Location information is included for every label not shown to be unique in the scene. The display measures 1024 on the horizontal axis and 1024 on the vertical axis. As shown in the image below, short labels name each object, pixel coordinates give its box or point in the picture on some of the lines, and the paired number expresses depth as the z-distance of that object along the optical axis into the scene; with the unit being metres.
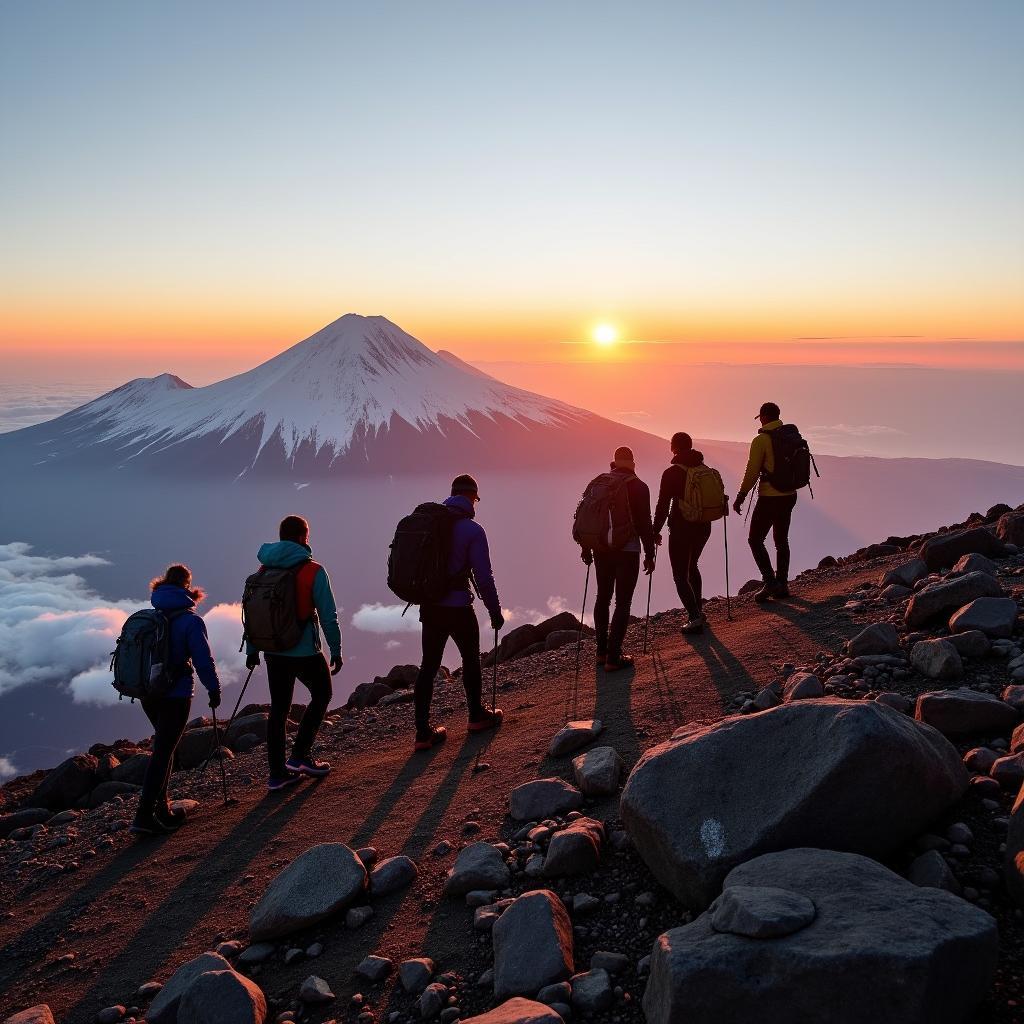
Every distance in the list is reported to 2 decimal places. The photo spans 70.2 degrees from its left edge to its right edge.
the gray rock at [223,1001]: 3.81
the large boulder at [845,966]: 2.58
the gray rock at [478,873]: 4.52
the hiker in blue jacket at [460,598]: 7.08
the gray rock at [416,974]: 3.87
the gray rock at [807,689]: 5.81
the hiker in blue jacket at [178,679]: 6.54
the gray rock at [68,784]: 9.08
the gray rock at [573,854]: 4.36
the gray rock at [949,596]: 6.96
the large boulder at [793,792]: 3.58
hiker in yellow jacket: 9.80
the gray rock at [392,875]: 4.85
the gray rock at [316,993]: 3.96
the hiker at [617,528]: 8.23
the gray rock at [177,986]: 4.03
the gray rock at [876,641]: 6.53
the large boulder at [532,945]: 3.56
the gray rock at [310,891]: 4.57
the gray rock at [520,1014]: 3.09
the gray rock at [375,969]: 4.04
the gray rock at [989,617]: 6.21
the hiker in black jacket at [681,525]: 9.27
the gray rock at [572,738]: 6.36
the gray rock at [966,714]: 4.70
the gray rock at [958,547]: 9.60
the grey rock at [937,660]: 5.75
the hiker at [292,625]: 6.68
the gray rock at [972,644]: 5.95
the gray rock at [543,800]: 5.19
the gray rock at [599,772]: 5.22
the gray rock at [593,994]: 3.32
